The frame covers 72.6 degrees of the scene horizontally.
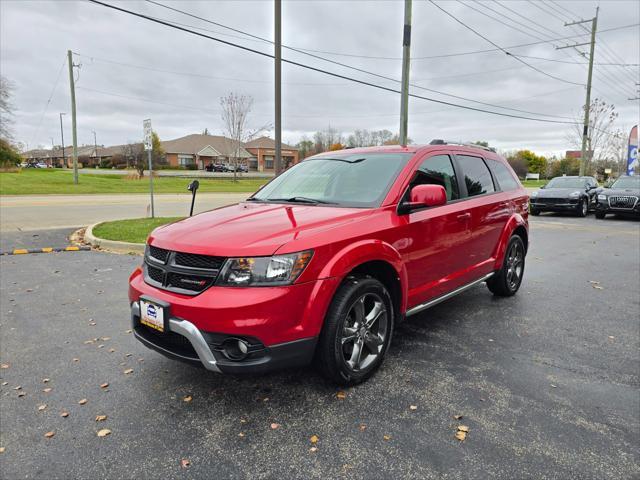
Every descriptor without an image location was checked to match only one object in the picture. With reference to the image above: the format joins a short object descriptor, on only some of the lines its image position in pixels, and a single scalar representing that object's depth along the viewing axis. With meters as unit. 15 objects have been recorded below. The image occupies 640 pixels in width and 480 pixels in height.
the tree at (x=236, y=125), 41.56
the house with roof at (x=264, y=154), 77.75
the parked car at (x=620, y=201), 15.47
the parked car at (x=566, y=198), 16.62
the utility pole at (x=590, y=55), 30.78
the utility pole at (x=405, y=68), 13.70
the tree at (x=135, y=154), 57.68
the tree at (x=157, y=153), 59.88
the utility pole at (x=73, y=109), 27.97
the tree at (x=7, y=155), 50.99
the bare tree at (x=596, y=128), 42.41
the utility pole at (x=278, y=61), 11.02
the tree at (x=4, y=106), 48.22
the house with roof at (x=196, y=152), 75.00
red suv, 2.64
